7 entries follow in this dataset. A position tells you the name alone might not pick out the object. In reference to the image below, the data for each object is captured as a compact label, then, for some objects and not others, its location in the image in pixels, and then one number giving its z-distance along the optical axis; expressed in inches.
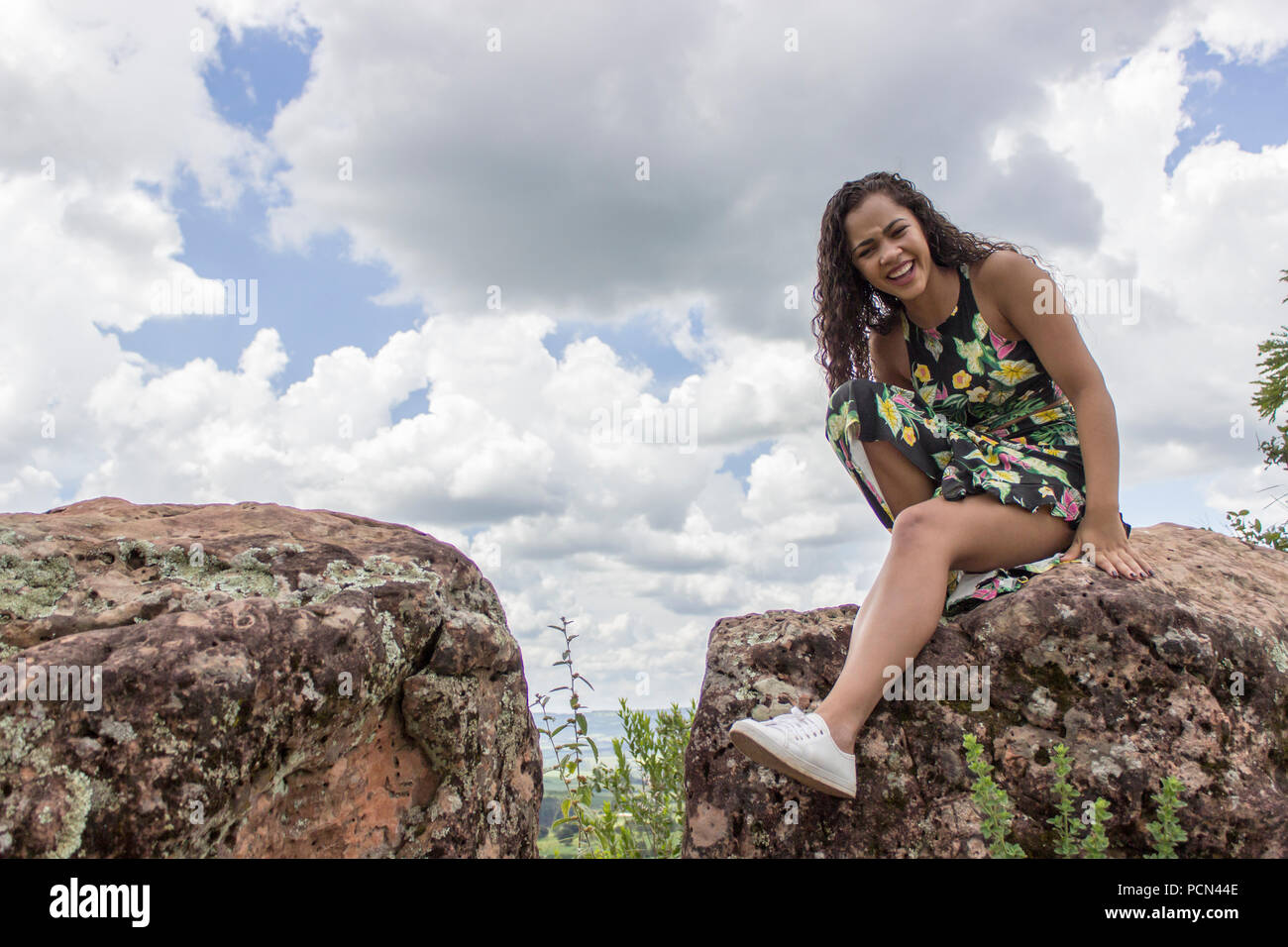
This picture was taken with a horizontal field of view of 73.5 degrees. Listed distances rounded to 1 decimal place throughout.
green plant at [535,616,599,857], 169.9
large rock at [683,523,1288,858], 113.3
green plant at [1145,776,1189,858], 101.8
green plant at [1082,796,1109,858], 103.7
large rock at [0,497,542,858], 92.4
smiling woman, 123.0
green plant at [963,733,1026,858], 105.6
